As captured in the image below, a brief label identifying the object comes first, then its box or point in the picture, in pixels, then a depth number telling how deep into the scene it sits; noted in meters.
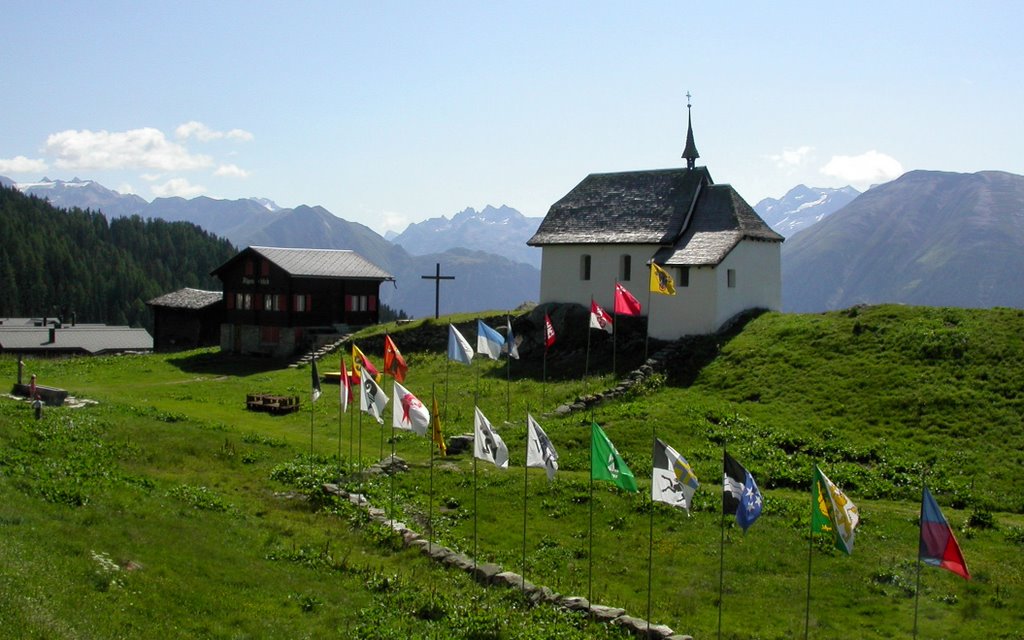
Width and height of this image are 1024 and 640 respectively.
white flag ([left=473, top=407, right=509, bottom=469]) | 21.50
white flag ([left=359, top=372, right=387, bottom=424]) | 27.08
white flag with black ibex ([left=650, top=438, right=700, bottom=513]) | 18.05
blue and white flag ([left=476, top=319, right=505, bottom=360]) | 36.00
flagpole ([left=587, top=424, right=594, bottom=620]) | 18.42
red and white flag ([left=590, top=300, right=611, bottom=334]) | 38.47
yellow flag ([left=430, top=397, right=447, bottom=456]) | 23.60
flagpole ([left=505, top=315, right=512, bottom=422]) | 37.69
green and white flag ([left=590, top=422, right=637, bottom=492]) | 18.66
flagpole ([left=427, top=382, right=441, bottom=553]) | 22.72
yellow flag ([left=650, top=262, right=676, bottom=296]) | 39.78
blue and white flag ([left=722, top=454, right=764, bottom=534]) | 17.12
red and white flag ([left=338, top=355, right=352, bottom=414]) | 29.53
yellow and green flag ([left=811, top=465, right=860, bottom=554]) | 16.45
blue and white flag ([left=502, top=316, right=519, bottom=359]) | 37.87
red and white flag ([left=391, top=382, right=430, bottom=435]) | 24.61
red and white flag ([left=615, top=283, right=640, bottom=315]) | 38.84
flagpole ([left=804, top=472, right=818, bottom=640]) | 16.09
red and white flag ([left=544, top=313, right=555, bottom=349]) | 38.75
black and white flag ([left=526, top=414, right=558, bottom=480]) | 20.15
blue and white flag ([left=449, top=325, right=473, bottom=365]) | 34.31
